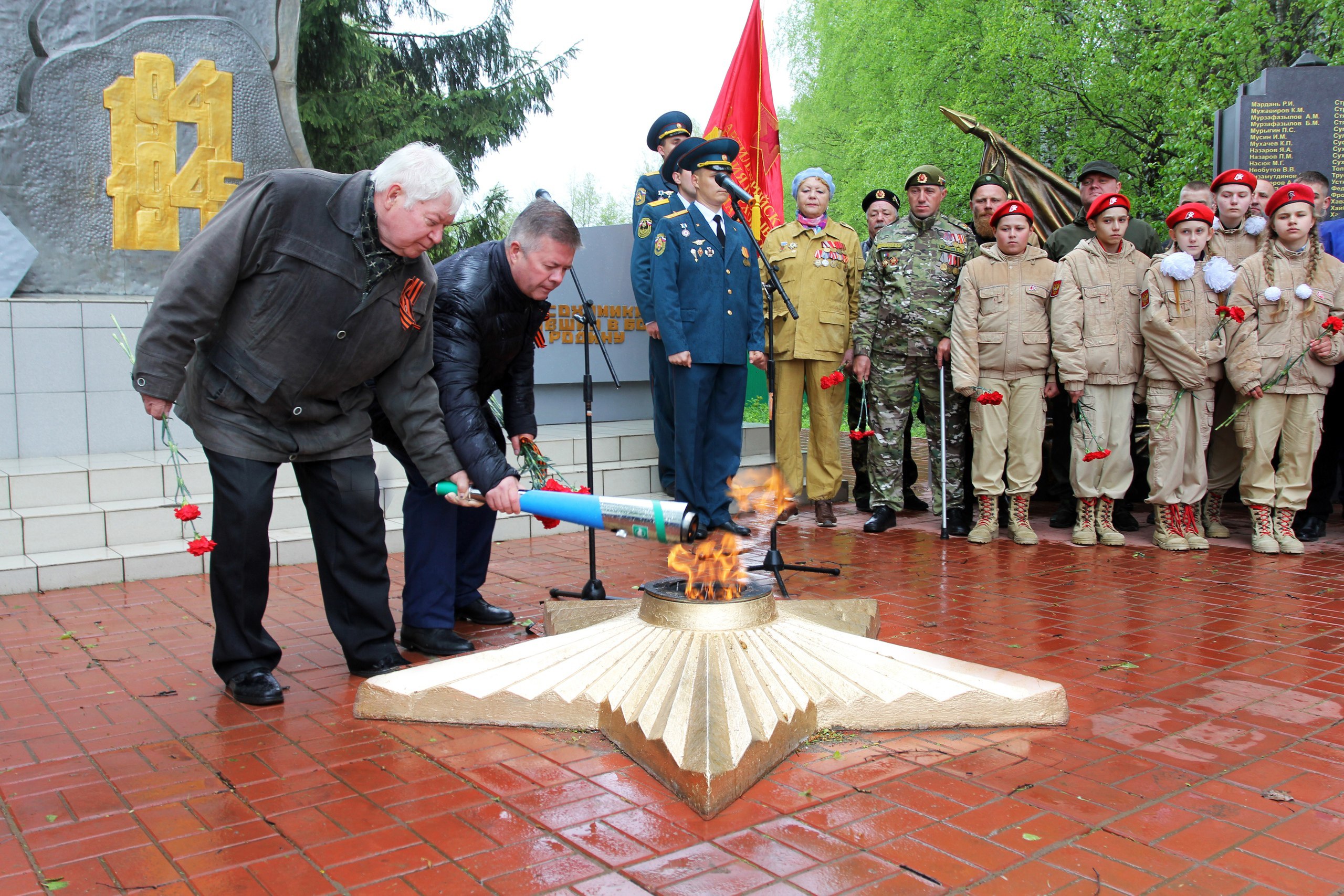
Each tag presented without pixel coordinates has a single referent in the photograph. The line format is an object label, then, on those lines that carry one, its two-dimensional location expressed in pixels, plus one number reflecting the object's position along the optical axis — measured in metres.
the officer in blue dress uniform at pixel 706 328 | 6.25
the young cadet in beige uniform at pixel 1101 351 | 6.46
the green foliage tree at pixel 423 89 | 13.84
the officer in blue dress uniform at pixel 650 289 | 6.39
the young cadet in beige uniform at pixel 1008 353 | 6.59
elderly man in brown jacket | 3.29
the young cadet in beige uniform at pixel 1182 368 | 6.27
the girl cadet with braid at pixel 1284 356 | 6.24
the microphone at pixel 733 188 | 4.88
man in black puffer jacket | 3.80
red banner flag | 9.77
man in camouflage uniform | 7.06
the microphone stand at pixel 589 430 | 5.02
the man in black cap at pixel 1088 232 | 7.34
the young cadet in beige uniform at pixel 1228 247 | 6.86
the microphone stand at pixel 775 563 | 5.15
